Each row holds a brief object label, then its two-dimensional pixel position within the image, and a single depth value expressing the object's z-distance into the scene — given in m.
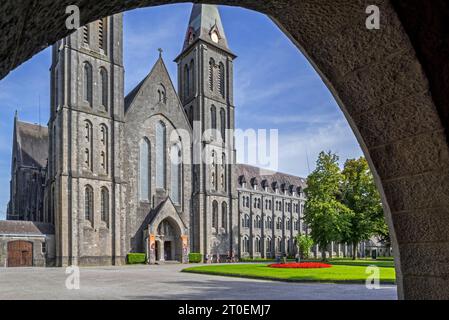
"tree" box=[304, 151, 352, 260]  35.91
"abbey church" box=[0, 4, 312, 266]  37.16
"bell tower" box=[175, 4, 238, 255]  47.34
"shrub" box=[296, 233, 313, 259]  56.41
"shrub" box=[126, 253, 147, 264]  39.47
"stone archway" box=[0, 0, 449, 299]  2.61
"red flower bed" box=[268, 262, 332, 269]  26.38
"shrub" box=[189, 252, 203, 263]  44.44
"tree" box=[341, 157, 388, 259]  38.09
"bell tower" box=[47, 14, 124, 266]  36.75
